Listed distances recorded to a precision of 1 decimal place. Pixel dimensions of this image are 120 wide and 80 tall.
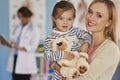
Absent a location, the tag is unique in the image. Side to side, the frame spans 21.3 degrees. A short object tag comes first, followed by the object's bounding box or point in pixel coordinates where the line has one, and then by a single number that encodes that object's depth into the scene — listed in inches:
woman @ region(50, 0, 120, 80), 84.1
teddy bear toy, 84.3
